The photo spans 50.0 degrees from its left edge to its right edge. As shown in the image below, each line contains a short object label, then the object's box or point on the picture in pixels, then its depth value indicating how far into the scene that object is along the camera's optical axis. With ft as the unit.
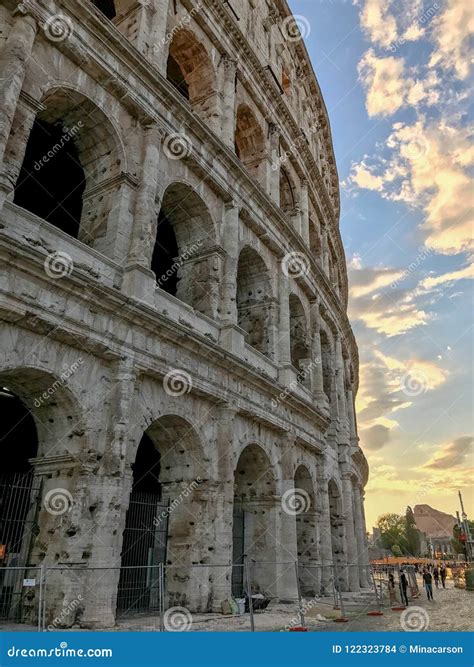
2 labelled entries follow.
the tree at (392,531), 267.39
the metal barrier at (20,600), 25.50
